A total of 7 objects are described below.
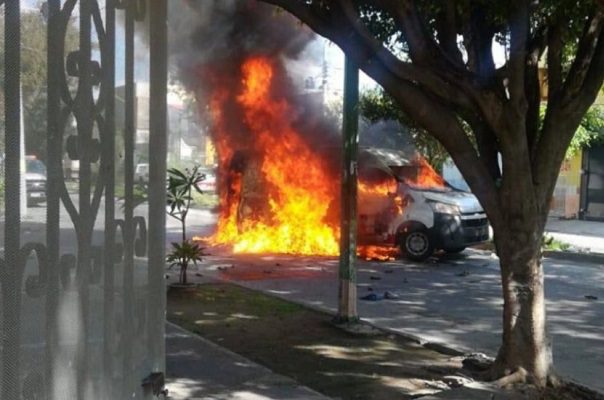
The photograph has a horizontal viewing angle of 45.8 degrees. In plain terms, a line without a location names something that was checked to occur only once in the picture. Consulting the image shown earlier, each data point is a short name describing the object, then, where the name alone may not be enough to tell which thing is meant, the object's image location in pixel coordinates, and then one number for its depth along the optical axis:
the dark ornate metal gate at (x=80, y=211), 1.76
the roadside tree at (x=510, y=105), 5.34
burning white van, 13.68
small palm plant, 9.89
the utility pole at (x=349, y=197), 7.79
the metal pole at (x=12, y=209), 1.71
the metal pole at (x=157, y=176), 2.58
